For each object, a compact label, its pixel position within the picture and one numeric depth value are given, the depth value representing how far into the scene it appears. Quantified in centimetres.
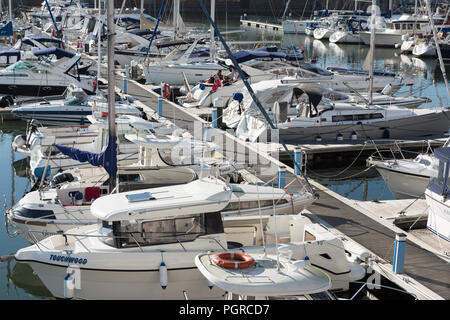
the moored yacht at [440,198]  1383
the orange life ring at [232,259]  975
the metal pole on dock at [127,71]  3288
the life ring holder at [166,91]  2881
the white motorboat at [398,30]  5628
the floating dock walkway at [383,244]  1136
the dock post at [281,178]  1562
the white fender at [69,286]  1046
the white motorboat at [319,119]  2195
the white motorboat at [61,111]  2333
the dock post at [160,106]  2471
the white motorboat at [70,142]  1769
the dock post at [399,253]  1141
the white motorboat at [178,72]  3244
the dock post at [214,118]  2325
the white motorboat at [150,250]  1079
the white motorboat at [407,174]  1730
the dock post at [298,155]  1770
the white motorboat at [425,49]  5103
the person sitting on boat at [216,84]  2751
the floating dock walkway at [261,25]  7046
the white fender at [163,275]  1079
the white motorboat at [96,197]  1341
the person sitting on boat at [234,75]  2863
